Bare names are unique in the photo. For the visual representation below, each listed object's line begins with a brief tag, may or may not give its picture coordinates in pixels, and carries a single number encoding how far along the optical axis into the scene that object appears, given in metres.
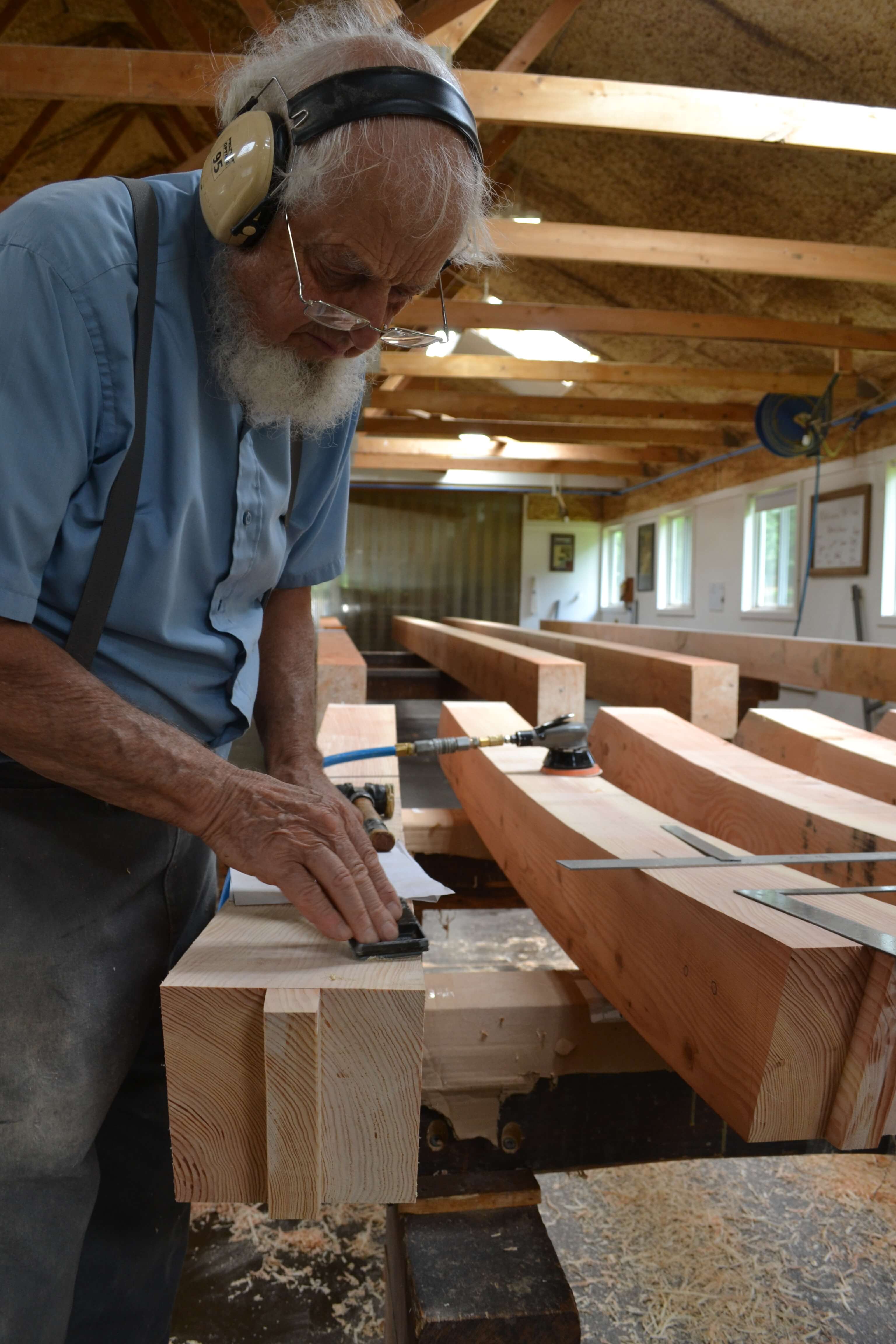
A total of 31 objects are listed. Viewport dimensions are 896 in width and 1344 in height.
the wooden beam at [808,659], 2.63
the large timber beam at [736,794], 1.26
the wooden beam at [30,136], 6.35
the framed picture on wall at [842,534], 6.73
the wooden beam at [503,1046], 1.14
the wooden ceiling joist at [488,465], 9.06
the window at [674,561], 10.39
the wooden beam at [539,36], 3.92
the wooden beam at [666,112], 3.62
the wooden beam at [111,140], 7.20
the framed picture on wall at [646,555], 10.91
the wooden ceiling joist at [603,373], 6.58
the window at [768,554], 8.25
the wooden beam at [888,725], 1.95
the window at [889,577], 6.50
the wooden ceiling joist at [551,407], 7.52
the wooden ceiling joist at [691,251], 4.51
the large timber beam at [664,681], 2.59
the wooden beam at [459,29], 3.27
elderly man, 0.96
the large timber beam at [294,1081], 0.78
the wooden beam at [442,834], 2.03
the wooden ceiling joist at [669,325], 5.50
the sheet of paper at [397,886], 1.07
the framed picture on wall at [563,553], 12.15
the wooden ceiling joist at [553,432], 8.68
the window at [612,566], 12.23
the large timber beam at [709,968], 0.82
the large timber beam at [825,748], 1.62
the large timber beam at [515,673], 2.44
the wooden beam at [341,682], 2.65
